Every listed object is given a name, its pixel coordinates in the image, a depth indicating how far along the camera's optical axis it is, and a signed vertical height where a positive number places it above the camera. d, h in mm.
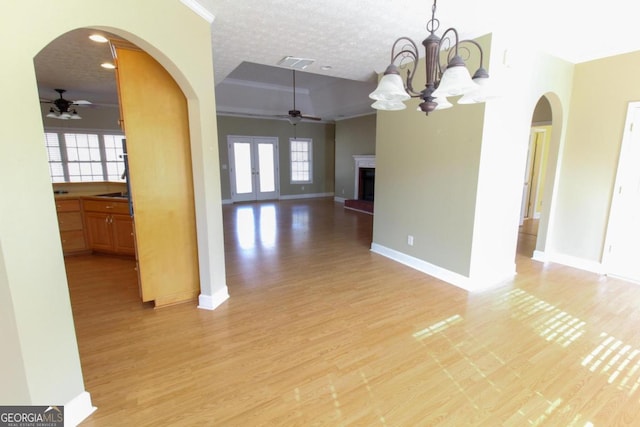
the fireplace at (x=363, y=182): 8531 -333
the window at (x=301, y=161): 10148 +345
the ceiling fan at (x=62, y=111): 5176 +1062
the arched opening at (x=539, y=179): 3969 -144
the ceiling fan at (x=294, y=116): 6435 +1209
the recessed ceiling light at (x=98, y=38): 2970 +1388
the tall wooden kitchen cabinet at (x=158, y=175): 2453 -43
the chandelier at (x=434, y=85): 1519 +467
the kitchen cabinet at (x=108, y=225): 4117 -793
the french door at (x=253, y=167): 9133 +109
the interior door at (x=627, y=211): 3393 -472
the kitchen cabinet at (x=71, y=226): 4223 -823
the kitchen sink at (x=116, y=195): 4419 -373
